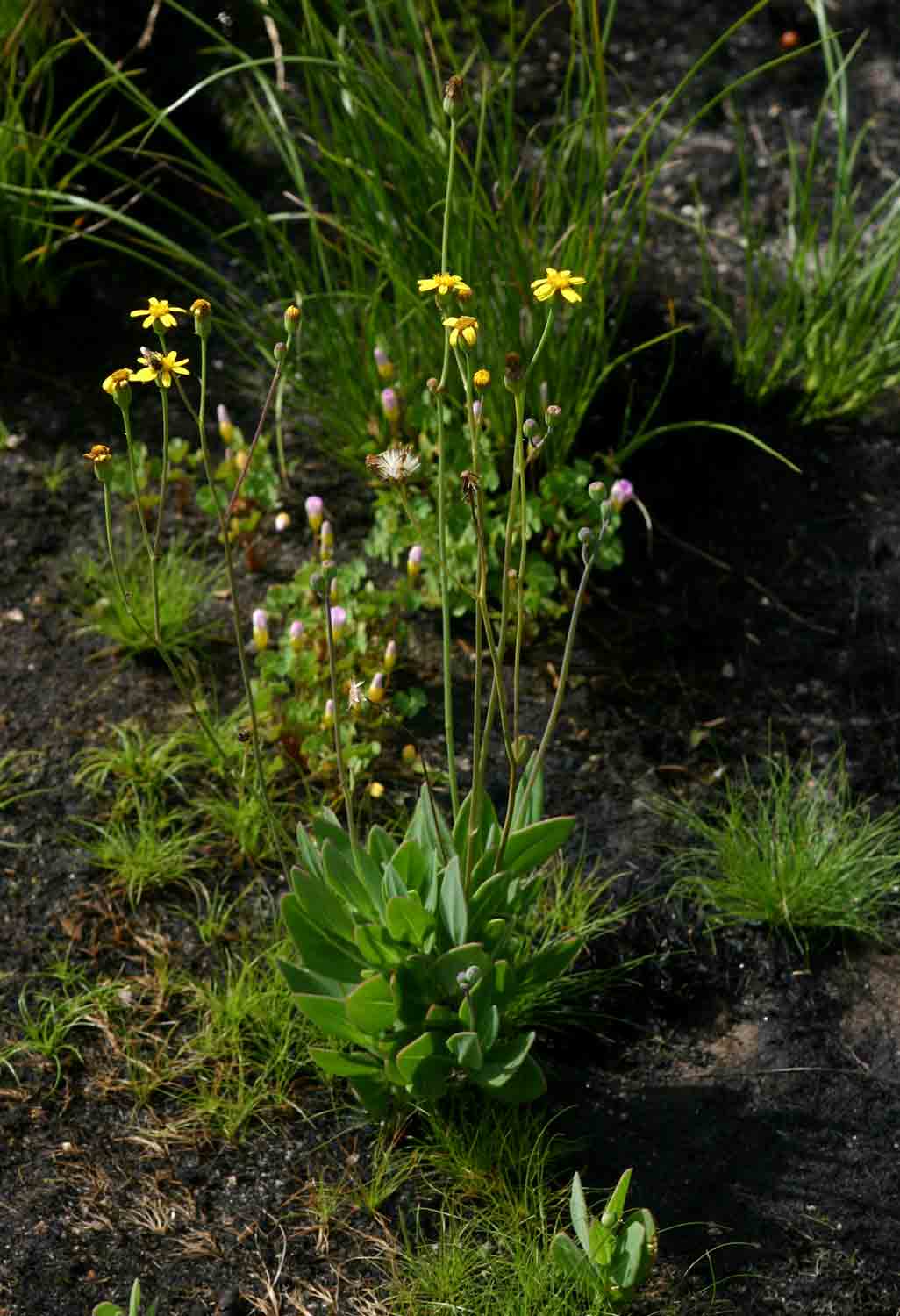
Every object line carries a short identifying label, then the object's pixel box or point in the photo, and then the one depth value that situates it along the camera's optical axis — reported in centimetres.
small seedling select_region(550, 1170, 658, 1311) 170
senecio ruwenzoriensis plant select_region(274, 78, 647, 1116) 173
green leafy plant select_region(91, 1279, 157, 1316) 165
